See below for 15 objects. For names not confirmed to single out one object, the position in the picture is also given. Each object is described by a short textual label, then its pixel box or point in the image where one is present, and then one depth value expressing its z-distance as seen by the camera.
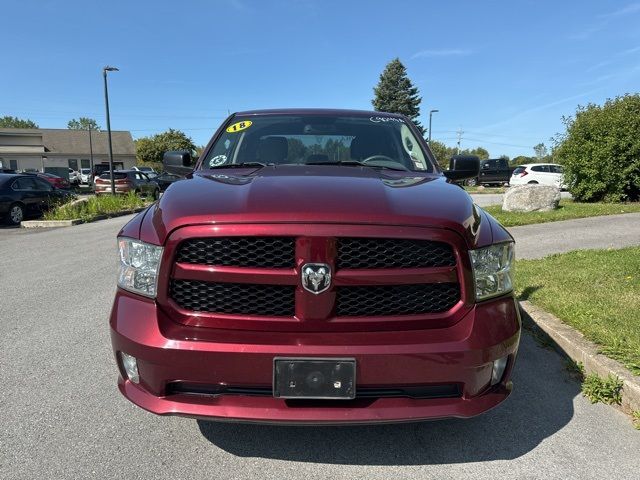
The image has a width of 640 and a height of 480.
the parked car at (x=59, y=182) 30.17
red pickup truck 2.13
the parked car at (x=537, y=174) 25.14
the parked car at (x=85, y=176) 49.88
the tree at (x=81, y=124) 114.88
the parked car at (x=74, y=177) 42.18
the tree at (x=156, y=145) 65.44
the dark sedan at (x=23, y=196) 14.99
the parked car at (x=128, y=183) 24.97
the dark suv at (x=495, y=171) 33.81
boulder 12.82
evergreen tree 57.22
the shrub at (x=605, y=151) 13.62
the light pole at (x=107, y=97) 21.33
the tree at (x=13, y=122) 108.19
